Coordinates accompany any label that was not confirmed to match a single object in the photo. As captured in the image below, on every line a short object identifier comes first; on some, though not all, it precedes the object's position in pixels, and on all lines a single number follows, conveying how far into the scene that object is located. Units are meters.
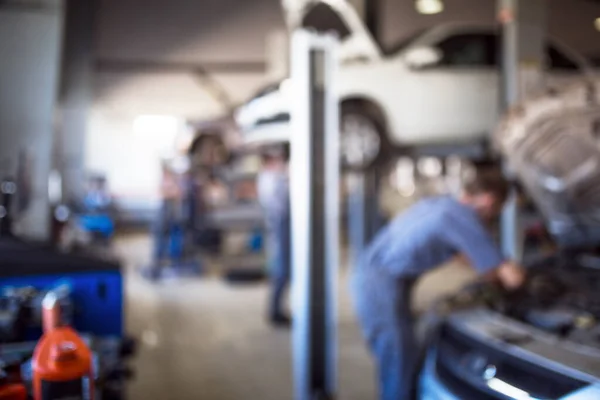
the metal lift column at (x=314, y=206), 2.37
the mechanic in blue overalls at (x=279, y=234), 4.73
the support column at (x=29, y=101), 2.69
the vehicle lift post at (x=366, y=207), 5.29
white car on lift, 4.77
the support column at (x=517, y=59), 3.74
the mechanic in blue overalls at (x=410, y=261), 2.18
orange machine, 1.30
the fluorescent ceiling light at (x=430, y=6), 2.80
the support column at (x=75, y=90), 5.49
